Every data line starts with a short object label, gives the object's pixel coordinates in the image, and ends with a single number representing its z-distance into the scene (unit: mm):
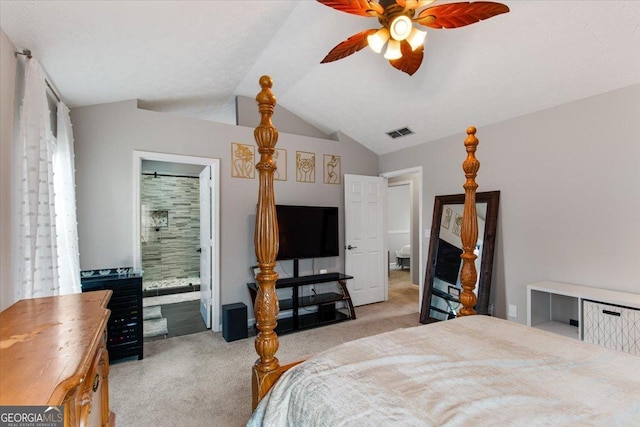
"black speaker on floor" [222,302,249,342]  3441
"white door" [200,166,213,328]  3932
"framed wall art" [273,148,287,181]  4301
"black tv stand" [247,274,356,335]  3867
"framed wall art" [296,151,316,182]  4484
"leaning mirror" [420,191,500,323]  3533
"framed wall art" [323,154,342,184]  4719
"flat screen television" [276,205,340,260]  4016
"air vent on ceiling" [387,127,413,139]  4305
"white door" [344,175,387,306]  4781
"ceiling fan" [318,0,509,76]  1745
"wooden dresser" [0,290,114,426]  778
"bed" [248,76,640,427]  1025
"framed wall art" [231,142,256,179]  4020
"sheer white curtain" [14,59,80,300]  1875
